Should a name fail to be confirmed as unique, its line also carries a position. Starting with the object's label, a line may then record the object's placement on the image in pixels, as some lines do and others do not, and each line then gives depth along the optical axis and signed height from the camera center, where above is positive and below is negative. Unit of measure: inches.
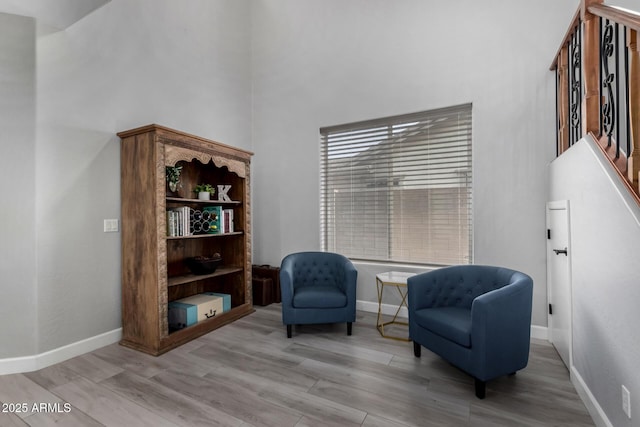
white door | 86.0 -21.3
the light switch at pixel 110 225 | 109.1 -3.4
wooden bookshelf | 103.3 -8.0
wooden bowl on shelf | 126.5 -21.6
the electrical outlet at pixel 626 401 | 53.1 -35.2
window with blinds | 128.5 +12.6
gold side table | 113.4 -31.8
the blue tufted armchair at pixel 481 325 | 75.8 -32.0
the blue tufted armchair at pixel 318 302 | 115.1 -34.7
